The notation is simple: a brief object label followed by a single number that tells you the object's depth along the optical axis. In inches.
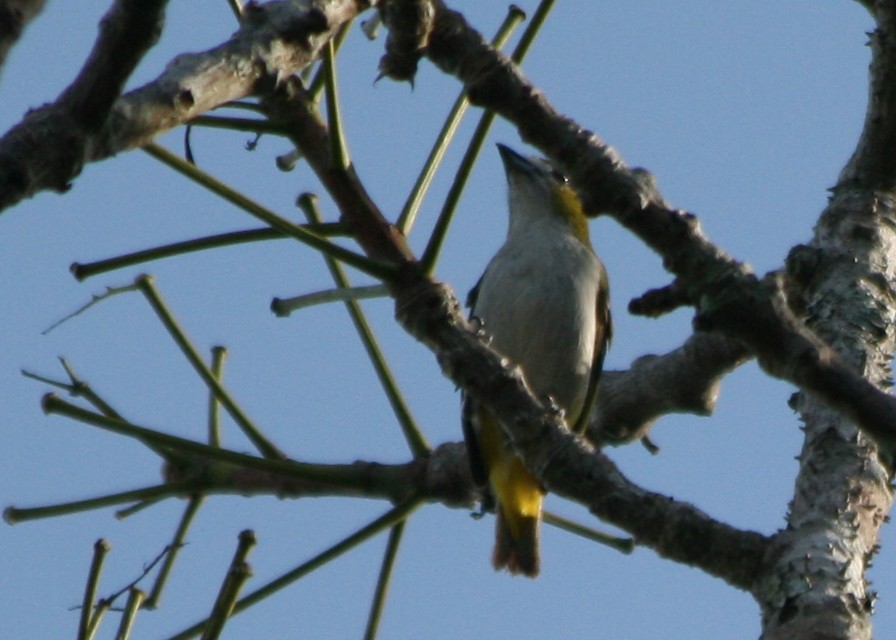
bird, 478.0
